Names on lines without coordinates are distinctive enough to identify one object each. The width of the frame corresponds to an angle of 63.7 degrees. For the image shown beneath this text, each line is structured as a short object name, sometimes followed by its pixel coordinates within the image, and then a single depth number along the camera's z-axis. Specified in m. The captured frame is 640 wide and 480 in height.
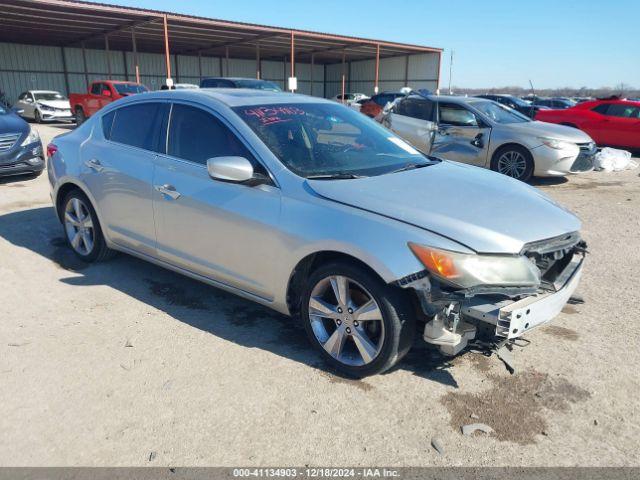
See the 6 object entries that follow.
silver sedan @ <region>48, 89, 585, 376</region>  2.78
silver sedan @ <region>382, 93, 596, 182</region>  9.06
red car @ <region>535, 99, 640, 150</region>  13.91
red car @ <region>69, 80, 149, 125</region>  19.27
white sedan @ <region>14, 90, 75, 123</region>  22.48
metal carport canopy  20.98
